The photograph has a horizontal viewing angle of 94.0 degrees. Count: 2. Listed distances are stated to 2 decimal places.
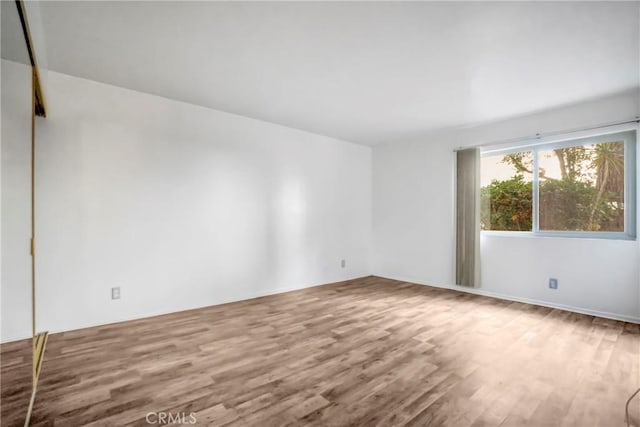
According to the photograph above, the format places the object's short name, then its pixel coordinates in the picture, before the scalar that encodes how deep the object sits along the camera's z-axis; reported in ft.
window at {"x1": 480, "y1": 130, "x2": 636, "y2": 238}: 10.89
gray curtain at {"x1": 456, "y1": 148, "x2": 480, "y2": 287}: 13.84
